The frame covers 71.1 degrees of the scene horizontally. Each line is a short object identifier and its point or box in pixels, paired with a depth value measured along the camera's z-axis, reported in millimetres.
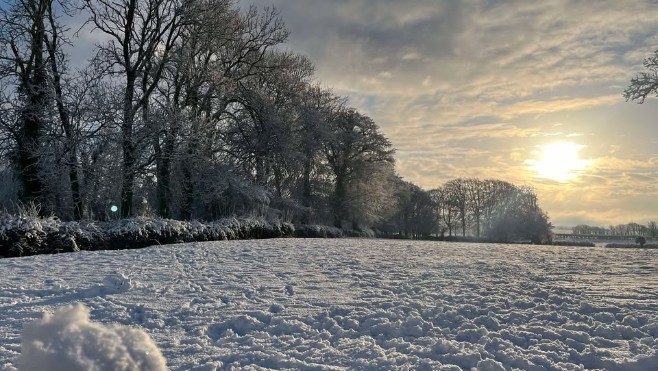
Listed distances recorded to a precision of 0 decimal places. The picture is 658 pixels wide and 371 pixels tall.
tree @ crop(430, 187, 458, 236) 76062
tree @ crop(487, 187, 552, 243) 61600
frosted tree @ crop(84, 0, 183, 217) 18906
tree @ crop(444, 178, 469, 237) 75312
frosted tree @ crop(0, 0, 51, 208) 18281
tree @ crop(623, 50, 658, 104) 16281
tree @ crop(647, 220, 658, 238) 70344
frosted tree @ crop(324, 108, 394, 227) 41938
